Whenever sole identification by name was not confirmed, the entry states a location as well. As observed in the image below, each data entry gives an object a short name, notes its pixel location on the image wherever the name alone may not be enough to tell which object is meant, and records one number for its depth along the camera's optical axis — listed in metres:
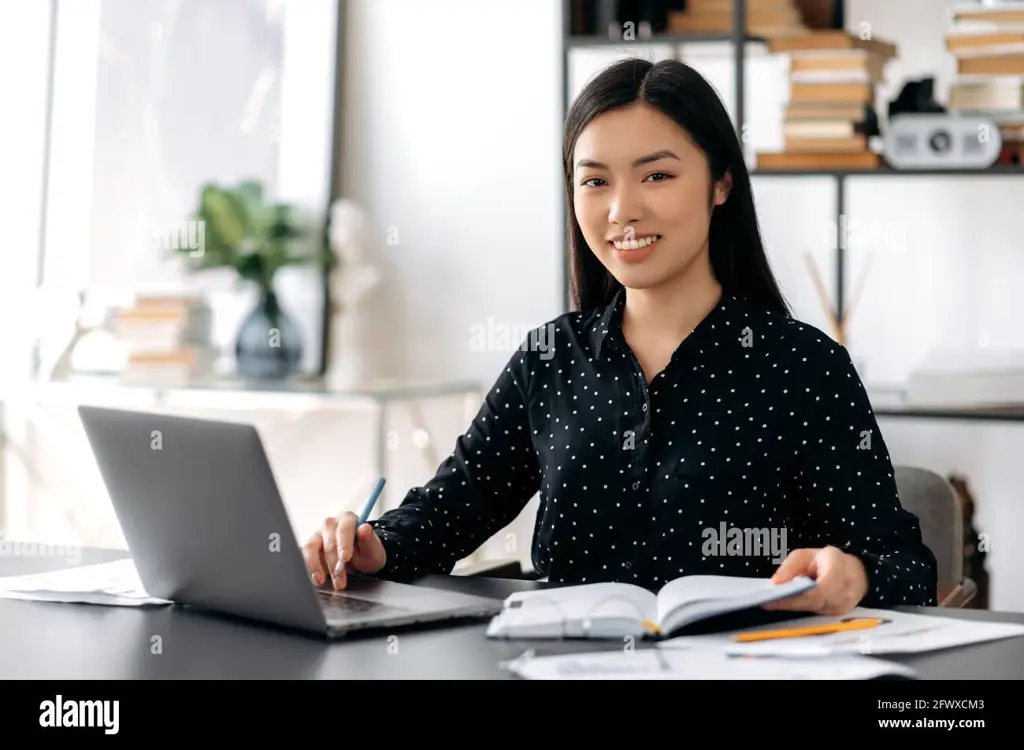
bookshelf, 2.90
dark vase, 3.67
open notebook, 1.28
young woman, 1.74
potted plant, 3.67
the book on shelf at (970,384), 2.92
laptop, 1.28
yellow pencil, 1.28
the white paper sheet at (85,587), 1.51
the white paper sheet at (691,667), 1.15
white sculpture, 3.70
